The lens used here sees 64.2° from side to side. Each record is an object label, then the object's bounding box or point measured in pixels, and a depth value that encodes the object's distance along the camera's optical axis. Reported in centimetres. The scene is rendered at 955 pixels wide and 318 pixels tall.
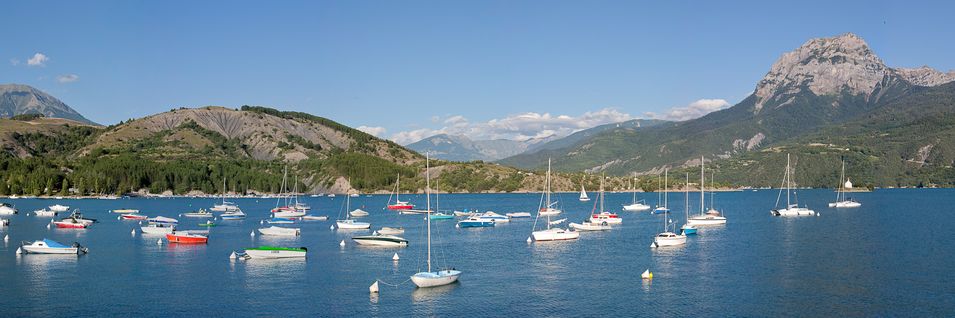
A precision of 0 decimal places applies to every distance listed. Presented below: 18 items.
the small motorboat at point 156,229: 12215
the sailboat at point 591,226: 13138
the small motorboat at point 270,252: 8850
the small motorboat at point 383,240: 10394
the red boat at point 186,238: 10862
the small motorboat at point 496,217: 15601
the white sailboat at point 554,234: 10969
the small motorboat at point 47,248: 9188
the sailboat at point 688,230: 11940
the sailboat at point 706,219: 14575
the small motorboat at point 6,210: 17200
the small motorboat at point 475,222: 14488
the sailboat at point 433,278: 6694
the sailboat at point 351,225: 13800
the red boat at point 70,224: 13675
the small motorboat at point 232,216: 17238
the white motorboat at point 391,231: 12506
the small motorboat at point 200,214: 17558
